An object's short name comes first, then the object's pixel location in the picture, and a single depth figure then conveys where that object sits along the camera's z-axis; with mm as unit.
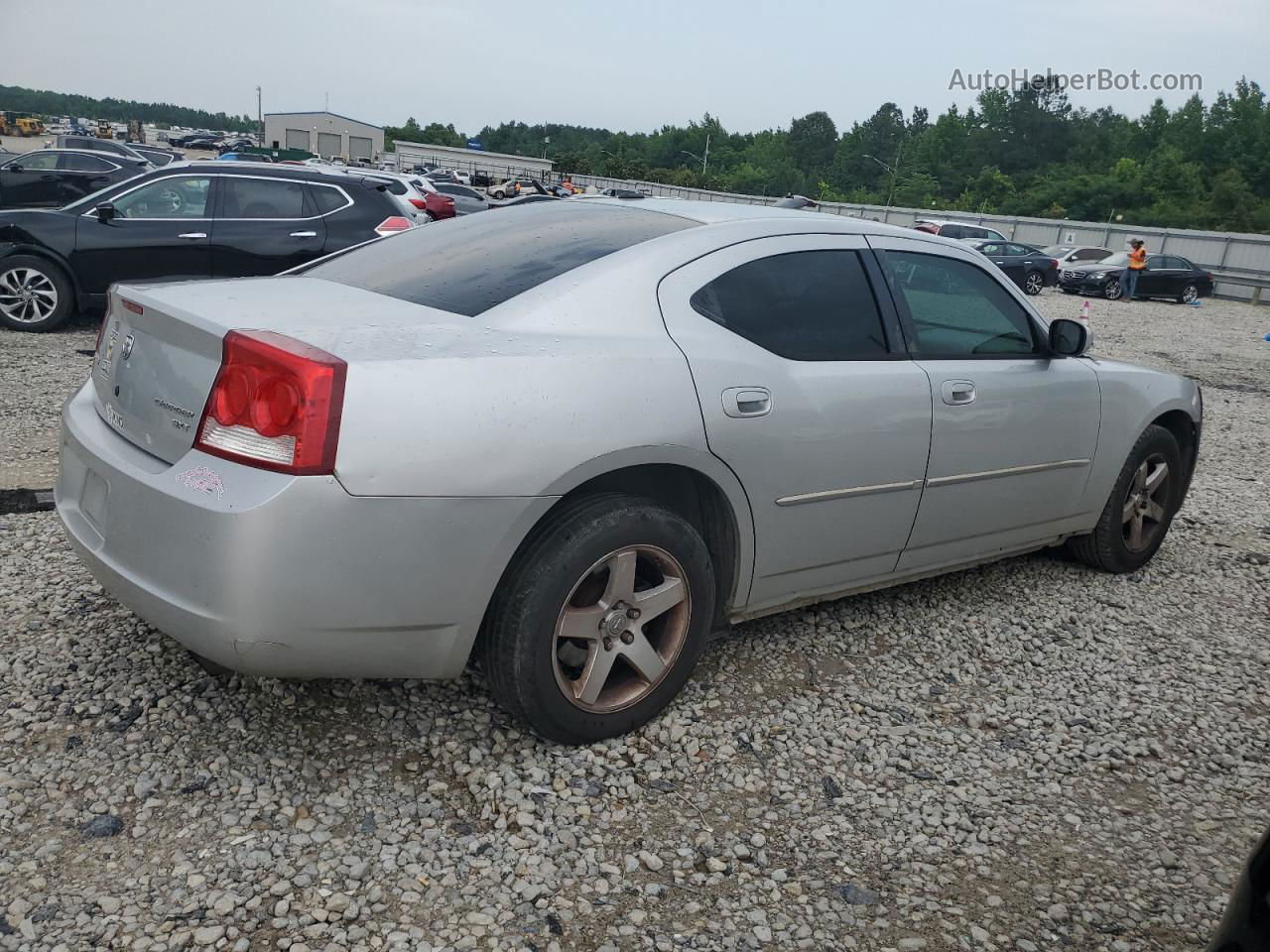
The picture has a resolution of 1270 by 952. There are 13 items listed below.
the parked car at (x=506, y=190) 44841
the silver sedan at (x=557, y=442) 2486
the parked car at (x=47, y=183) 15156
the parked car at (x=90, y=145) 29812
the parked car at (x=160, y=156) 32750
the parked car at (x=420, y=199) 11039
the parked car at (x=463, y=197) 29509
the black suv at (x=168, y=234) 9281
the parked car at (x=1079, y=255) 29016
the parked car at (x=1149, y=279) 26969
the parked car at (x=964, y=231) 28438
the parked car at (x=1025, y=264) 26781
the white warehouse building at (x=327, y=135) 115062
